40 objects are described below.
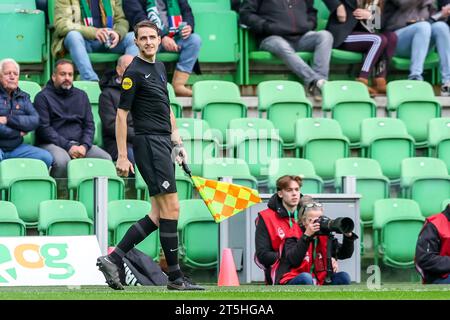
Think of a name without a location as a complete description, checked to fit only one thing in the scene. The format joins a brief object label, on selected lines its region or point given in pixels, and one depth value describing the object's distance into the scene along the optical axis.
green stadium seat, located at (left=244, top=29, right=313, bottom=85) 15.80
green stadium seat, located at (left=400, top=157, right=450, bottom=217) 13.55
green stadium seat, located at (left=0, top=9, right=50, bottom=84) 15.21
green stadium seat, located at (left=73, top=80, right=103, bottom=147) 14.41
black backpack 11.29
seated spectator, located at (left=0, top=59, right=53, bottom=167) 13.27
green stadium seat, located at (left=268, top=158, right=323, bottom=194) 13.12
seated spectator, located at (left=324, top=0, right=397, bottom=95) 15.88
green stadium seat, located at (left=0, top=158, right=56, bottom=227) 12.43
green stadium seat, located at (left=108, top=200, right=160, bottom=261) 12.12
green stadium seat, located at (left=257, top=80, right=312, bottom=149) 14.57
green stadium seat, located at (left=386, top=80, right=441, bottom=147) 15.04
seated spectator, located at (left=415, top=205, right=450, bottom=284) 11.21
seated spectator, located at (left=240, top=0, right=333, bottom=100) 15.56
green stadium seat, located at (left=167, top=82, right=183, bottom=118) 14.39
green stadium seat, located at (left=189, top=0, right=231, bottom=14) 16.33
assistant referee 10.04
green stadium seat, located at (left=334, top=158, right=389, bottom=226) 13.27
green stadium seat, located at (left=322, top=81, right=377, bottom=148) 14.77
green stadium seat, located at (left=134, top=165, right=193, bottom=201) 12.79
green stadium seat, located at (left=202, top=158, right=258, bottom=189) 13.13
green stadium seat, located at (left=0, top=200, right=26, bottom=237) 11.88
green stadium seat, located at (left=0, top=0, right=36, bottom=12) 15.48
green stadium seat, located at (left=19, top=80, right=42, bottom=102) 14.30
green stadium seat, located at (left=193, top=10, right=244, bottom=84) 15.93
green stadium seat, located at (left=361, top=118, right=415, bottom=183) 14.16
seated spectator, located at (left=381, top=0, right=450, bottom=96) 15.92
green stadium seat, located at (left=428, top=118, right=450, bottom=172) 14.45
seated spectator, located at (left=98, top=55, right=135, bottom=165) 13.84
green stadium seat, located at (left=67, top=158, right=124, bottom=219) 12.02
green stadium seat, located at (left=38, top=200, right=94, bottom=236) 12.02
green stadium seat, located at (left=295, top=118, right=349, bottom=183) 13.94
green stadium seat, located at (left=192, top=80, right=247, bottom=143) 14.45
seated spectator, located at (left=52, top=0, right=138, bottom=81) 14.86
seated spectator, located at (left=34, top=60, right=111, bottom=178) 13.61
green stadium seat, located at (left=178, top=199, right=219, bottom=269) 12.50
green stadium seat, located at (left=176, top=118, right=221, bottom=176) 13.48
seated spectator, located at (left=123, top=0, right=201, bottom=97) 15.22
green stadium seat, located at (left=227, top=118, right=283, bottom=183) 13.58
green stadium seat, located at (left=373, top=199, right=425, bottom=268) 12.94
